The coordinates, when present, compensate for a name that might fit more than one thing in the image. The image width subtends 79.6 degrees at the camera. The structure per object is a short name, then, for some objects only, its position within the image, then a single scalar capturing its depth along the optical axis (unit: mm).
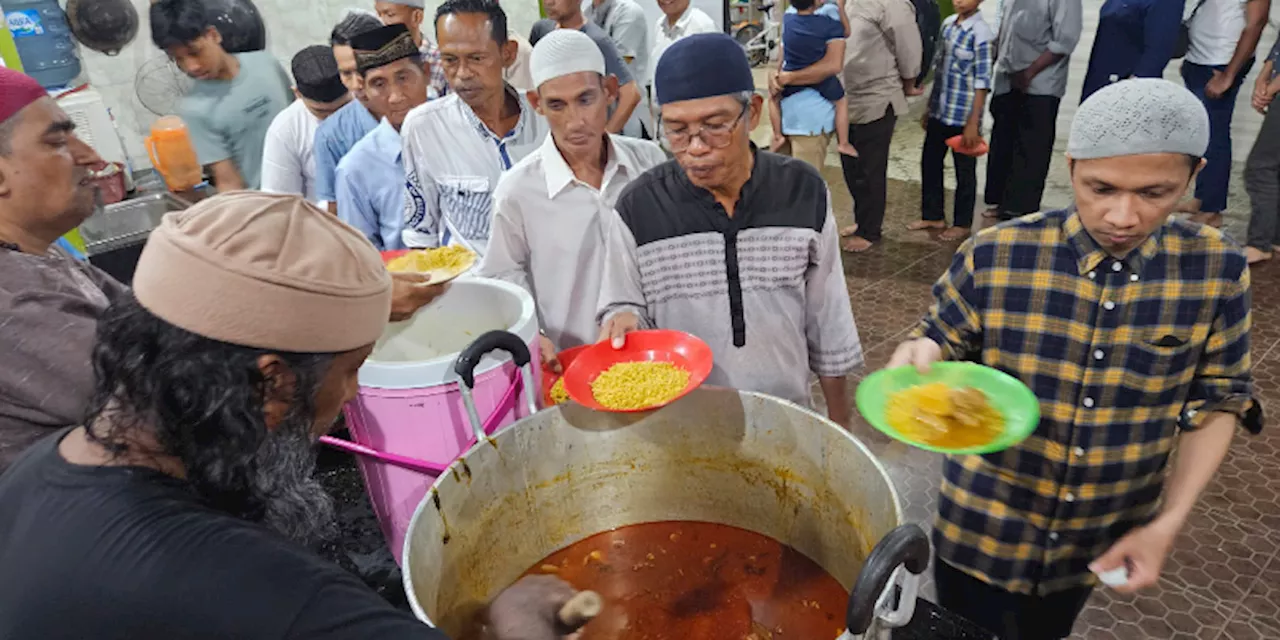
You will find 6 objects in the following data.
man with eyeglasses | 1814
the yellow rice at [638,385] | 1569
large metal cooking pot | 1457
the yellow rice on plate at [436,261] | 2139
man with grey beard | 851
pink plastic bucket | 1453
